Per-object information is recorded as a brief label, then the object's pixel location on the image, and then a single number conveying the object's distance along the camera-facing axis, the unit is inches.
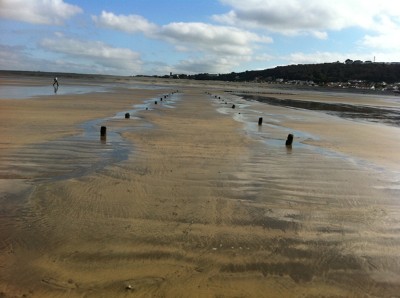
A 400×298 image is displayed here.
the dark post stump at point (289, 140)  611.2
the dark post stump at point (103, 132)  599.5
